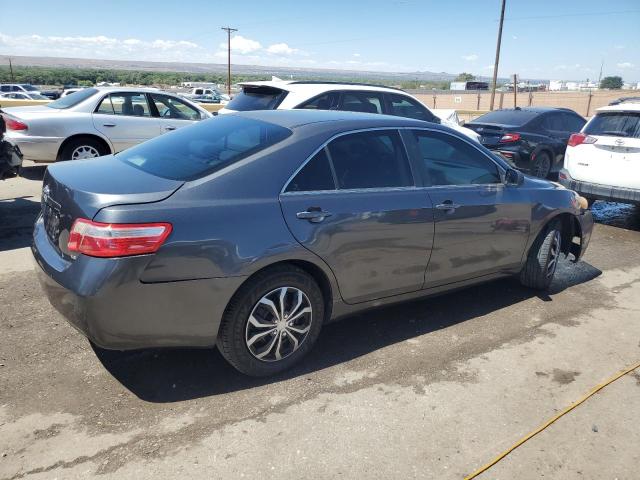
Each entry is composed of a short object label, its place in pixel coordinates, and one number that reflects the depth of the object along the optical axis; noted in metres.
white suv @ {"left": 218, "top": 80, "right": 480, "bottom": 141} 7.14
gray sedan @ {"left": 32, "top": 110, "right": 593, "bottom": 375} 2.71
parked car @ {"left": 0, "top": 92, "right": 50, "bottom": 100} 35.11
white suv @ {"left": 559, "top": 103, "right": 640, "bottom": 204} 7.16
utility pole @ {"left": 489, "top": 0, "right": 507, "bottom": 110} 30.10
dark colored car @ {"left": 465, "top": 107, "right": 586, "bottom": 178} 9.95
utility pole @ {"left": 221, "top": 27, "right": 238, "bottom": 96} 68.25
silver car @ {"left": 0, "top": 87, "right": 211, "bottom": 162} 8.12
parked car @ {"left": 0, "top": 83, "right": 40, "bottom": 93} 42.97
